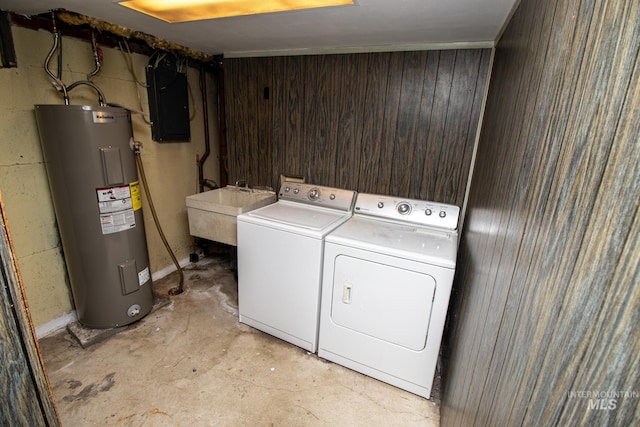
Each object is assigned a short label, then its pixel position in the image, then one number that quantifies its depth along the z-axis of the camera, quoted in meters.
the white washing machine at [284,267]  1.95
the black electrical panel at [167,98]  2.51
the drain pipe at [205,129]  2.96
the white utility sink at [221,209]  2.41
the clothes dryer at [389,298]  1.67
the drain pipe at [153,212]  2.13
